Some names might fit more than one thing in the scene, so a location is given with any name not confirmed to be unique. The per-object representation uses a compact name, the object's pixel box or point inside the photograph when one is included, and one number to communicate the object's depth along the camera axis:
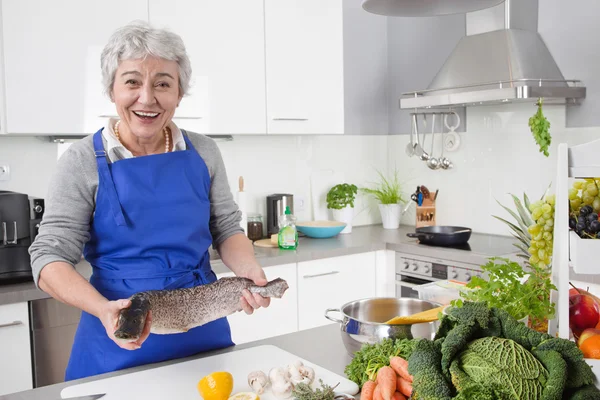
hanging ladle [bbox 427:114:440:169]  4.00
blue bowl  3.74
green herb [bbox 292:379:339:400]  1.27
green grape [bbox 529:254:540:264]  1.58
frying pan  3.39
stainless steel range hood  3.08
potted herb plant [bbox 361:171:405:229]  4.14
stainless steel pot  1.48
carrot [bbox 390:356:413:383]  1.25
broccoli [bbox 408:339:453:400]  1.07
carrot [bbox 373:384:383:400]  1.23
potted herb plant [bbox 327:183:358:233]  3.98
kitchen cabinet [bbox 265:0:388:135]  3.39
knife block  4.05
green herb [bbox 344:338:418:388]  1.34
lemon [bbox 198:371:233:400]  1.30
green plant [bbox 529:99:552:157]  3.18
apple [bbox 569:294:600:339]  1.40
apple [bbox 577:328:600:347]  1.30
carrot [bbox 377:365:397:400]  1.22
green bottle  3.35
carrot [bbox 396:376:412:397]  1.24
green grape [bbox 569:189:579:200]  1.42
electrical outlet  3.04
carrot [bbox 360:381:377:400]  1.25
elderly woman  1.70
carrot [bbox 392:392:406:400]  1.22
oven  3.21
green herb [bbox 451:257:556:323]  1.37
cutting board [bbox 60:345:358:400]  1.41
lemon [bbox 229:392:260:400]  1.30
